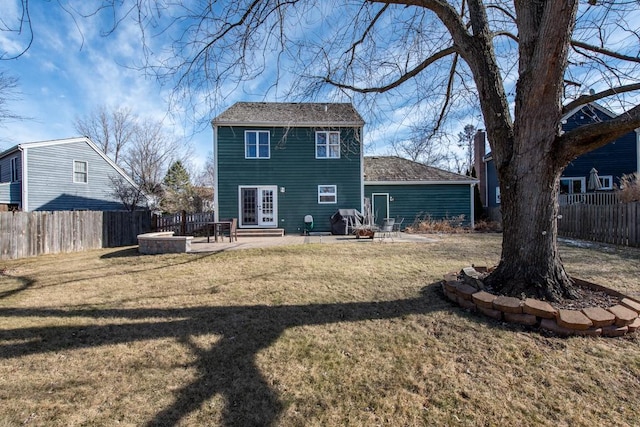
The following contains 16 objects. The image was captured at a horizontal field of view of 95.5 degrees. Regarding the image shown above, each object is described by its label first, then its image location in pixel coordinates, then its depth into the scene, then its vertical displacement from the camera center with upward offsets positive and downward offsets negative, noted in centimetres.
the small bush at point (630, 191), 1022 +68
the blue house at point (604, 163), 1766 +289
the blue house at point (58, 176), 1573 +238
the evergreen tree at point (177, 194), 1895 +139
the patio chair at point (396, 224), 1527 -59
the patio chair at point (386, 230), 1110 -69
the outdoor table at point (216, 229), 1116 -57
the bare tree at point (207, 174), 3561 +501
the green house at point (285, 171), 1449 +216
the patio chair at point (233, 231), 1119 -65
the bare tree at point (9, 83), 1184 +548
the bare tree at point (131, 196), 1753 +117
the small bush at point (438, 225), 1493 -70
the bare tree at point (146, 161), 2020 +383
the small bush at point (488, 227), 1535 -84
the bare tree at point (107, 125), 2738 +868
